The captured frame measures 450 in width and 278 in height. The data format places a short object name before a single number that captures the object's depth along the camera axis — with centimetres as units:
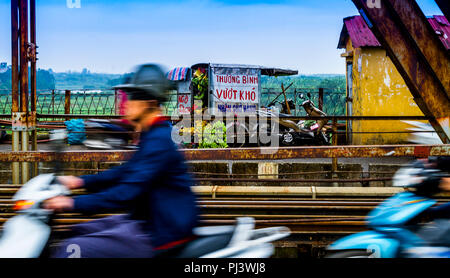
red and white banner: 1405
